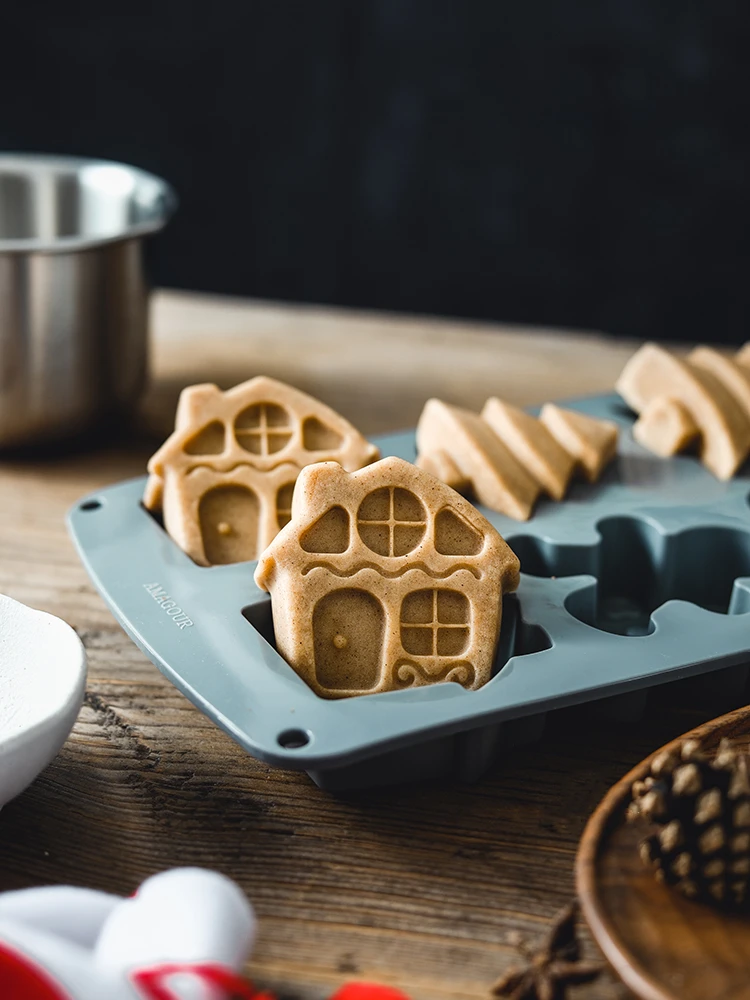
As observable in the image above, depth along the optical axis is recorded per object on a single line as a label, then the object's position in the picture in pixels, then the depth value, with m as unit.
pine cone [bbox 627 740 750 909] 0.40
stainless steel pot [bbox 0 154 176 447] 0.63
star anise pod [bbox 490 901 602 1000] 0.41
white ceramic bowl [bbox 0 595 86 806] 0.42
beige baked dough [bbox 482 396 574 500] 0.56
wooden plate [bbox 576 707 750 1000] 0.39
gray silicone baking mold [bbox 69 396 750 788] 0.44
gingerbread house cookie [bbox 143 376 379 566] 0.53
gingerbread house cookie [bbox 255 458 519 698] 0.47
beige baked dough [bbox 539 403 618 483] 0.58
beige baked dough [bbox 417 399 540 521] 0.55
